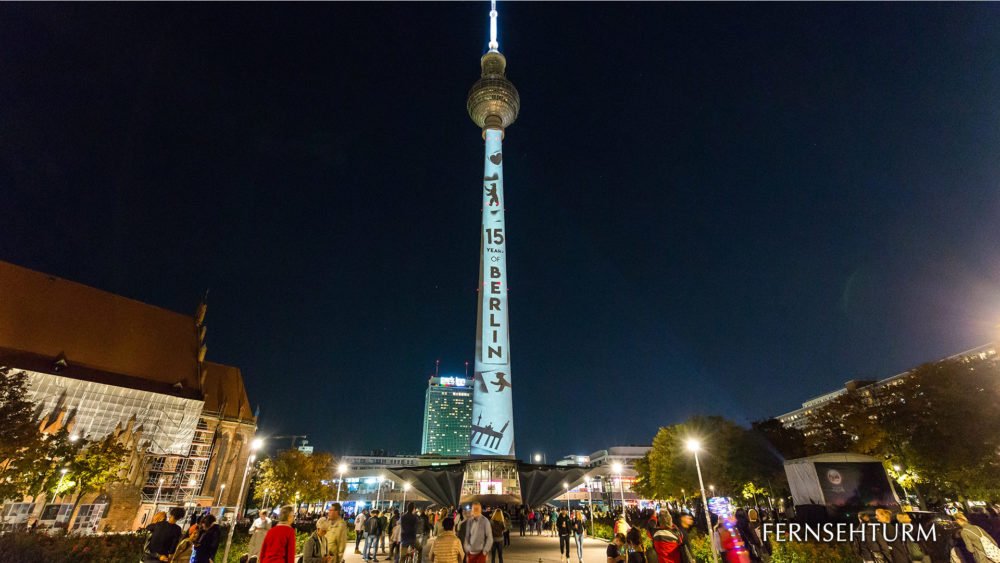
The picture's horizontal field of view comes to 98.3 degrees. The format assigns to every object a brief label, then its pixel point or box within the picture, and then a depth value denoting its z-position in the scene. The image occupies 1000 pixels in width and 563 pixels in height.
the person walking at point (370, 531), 16.77
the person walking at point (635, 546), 7.56
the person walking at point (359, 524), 20.12
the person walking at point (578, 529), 15.65
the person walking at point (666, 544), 7.07
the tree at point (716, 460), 42.41
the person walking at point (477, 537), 8.00
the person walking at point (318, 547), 7.98
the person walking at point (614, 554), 7.80
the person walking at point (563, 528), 15.30
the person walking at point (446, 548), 7.13
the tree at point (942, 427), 26.48
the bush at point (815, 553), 11.05
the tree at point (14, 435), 22.05
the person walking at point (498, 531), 12.77
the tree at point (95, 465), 26.75
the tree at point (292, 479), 52.69
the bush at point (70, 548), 10.44
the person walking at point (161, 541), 8.70
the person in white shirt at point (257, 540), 10.56
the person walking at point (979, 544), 8.92
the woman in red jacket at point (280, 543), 6.54
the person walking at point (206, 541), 9.12
